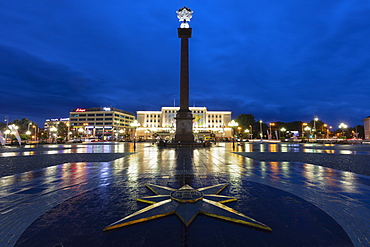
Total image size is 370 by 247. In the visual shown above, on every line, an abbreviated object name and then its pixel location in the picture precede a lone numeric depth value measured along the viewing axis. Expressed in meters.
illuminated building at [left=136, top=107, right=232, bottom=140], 109.25
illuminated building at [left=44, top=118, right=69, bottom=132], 123.74
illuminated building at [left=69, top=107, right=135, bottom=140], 105.56
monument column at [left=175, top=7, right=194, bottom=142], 29.23
